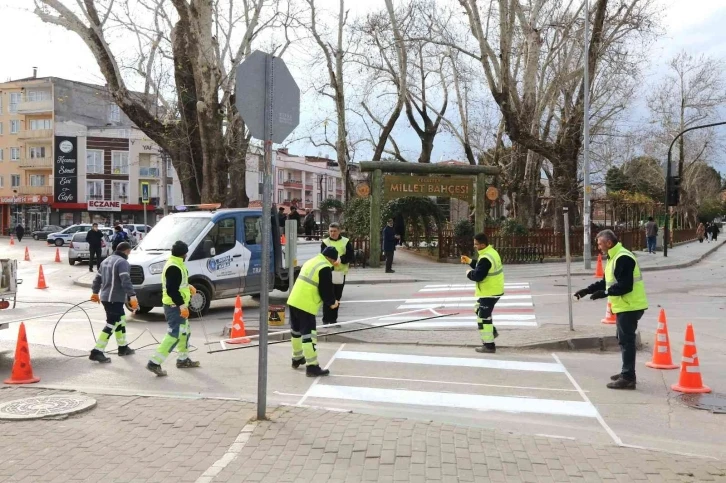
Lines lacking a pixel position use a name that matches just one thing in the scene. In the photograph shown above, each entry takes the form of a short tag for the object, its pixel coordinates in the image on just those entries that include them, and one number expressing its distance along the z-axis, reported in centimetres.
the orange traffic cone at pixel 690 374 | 765
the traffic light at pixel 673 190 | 3117
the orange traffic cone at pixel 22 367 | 819
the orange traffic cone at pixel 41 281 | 2027
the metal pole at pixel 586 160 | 2454
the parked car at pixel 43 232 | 5981
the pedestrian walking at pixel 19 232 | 5544
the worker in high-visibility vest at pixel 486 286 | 975
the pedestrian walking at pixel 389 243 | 2239
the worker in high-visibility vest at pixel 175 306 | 854
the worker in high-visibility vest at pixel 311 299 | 831
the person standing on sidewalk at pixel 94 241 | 2453
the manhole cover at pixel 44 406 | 649
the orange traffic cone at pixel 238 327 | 1100
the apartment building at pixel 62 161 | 7012
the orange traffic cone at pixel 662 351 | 884
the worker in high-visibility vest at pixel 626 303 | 773
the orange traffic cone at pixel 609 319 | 1226
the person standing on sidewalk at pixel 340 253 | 1225
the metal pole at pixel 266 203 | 587
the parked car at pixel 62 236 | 4910
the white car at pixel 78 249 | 2964
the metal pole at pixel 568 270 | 1065
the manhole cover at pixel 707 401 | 696
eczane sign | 7019
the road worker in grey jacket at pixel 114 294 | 938
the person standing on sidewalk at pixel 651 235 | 3525
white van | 1338
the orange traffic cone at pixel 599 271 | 1977
